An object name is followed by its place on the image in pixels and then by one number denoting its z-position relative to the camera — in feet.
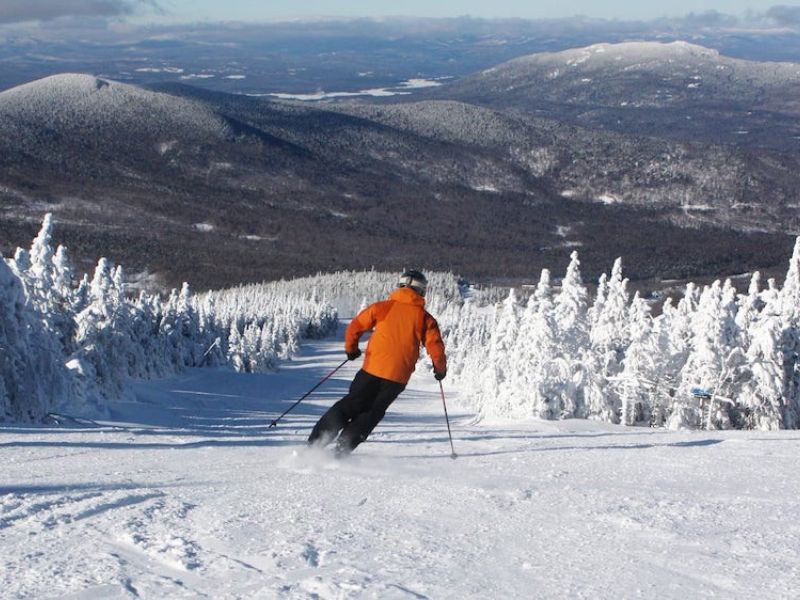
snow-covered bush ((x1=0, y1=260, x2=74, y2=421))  64.59
